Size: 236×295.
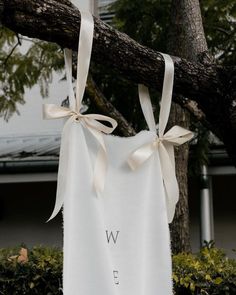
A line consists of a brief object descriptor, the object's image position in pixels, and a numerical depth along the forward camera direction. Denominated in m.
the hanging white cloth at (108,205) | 2.04
